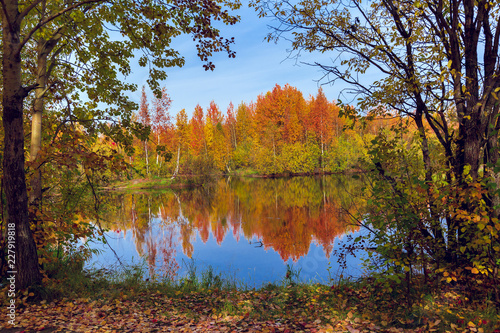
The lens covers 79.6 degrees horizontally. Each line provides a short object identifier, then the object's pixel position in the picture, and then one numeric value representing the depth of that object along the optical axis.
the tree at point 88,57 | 5.03
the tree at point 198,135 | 52.88
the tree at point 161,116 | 32.78
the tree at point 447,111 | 4.34
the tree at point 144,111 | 33.71
